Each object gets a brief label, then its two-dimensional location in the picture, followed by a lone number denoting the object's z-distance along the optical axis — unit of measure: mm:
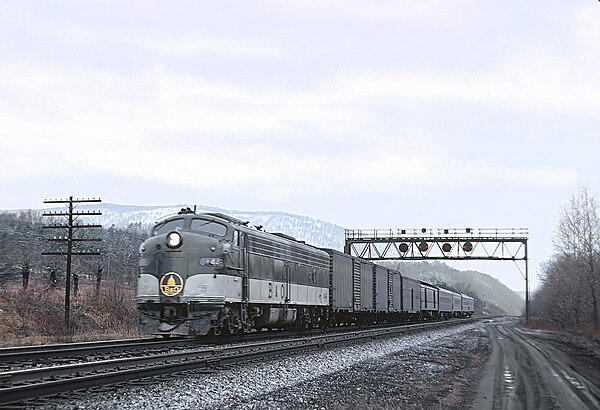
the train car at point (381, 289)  42803
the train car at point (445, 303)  73881
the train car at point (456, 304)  85250
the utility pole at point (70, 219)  36028
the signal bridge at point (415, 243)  59875
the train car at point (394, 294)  47375
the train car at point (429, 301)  62691
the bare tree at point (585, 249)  51750
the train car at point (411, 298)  52938
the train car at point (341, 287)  32812
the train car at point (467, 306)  97425
